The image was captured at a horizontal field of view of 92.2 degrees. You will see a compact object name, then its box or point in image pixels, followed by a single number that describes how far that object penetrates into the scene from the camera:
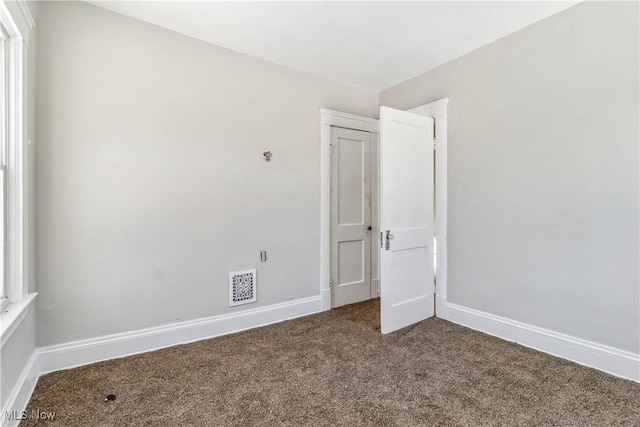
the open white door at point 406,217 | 2.82
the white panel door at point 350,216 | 3.59
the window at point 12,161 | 1.74
